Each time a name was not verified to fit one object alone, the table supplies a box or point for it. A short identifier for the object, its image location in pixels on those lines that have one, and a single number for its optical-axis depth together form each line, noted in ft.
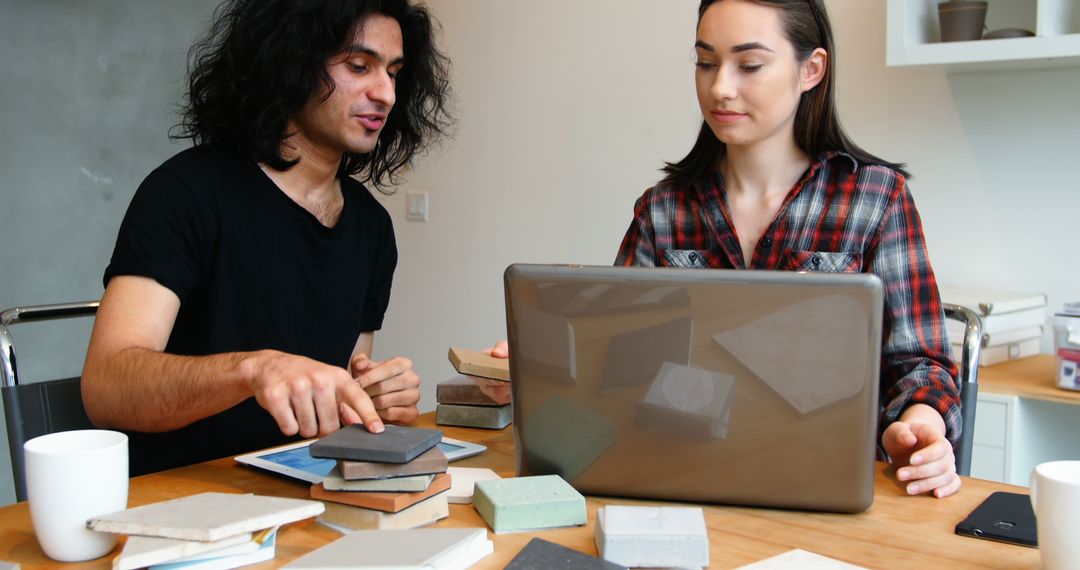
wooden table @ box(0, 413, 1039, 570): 3.17
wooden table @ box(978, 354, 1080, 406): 6.88
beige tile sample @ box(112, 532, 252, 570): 2.87
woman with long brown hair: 4.90
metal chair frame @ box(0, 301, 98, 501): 4.71
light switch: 12.59
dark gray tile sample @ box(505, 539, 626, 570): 2.93
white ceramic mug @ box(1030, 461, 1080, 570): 2.86
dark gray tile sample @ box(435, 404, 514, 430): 4.80
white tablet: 3.93
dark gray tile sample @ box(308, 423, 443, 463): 3.27
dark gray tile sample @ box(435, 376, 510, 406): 4.83
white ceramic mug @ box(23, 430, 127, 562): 3.09
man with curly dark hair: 4.89
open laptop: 3.19
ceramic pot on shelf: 7.53
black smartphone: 3.33
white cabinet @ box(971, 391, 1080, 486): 7.00
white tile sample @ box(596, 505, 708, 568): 3.01
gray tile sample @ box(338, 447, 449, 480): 3.28
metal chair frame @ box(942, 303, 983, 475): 4.71
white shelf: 7.22
